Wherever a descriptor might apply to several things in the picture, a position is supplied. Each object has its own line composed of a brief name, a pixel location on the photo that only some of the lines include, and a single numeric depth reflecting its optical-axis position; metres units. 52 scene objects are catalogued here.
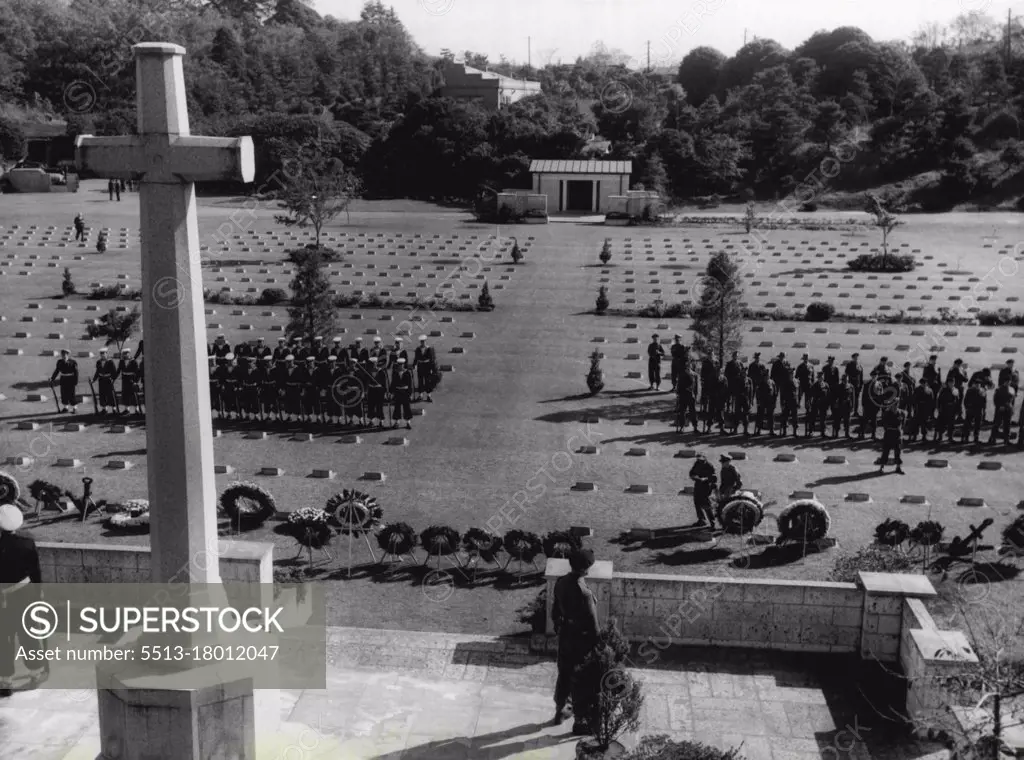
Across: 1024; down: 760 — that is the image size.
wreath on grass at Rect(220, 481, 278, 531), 16.89
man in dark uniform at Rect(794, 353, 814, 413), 24.27
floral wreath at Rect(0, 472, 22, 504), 16.84
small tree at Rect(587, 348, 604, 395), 26.19
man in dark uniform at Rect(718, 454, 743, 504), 17.17
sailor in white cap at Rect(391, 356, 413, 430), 23.50
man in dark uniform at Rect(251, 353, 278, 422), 23.75
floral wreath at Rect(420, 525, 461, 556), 14.52
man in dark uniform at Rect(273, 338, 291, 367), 24.03
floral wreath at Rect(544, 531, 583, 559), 14.16
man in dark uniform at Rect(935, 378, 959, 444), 22.56
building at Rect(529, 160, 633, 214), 64.44
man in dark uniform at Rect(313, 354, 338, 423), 23.70
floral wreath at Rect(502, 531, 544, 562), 14.48
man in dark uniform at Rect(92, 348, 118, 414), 24.17
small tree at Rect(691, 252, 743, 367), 26.20
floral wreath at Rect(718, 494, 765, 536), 16.22
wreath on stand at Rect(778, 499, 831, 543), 15.93
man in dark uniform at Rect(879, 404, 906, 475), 20.45
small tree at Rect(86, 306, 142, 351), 29.02
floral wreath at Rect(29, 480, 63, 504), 17.44
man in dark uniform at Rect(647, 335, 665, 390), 26.25
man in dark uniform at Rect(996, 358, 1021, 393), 22.75
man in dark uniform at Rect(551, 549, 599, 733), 9.58
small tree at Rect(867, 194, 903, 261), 44.96
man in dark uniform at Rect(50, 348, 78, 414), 24.05
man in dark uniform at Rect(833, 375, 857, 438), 22.80
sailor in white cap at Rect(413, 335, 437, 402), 25.89
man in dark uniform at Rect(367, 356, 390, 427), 23.61
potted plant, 8.88
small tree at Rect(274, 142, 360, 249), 45.72
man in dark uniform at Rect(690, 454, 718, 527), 16.97
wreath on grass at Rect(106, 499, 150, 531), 16.91
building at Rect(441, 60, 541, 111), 89.75
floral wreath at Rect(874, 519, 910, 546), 15.50
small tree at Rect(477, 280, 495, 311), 36.09
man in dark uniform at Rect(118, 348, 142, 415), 24.20
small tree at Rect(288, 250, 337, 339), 27.81
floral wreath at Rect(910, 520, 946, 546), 15.21
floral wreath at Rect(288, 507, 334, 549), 14.89
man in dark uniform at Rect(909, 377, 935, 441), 22.59
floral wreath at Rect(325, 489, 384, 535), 15.72
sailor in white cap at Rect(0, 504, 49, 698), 10.09
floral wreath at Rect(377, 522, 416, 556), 14.68
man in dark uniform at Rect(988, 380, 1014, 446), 22.55
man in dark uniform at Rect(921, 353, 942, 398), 23.06
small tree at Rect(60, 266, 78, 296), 37.12
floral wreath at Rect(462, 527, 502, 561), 14.61
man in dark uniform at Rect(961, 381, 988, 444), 22.52
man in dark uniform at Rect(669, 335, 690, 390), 24.23
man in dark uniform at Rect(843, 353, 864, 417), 23.73
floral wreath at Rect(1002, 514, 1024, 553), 15.45
